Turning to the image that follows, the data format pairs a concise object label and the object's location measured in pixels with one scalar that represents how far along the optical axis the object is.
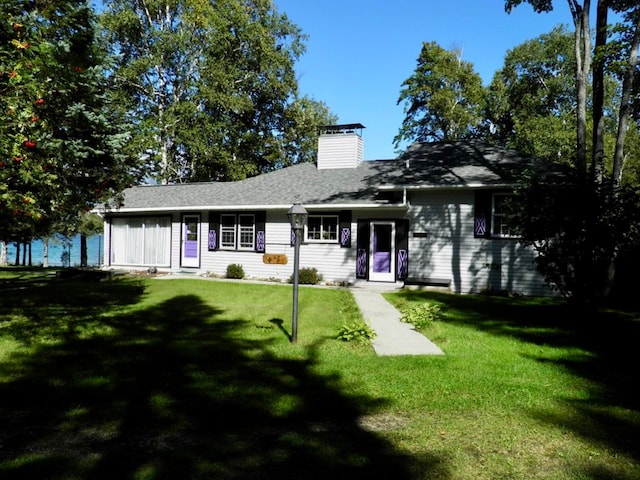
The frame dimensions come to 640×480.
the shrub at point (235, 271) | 17.58
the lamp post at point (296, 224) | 7.37
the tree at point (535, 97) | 31.62
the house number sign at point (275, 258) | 17.28
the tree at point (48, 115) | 5.67
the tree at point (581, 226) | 9.25
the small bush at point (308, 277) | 16.23
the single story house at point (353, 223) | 14.69
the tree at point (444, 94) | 32.81
